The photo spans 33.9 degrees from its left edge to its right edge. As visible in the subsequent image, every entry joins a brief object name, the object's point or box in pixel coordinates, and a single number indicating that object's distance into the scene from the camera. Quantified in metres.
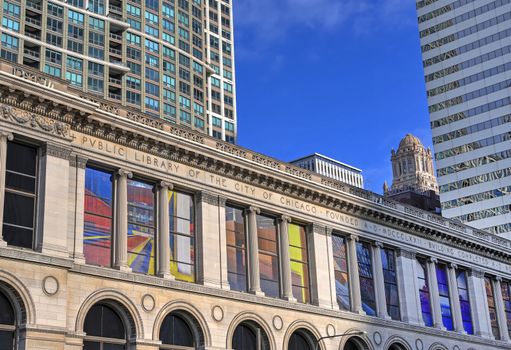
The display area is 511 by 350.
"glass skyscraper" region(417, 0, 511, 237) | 132.38
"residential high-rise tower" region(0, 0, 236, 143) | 120.38
